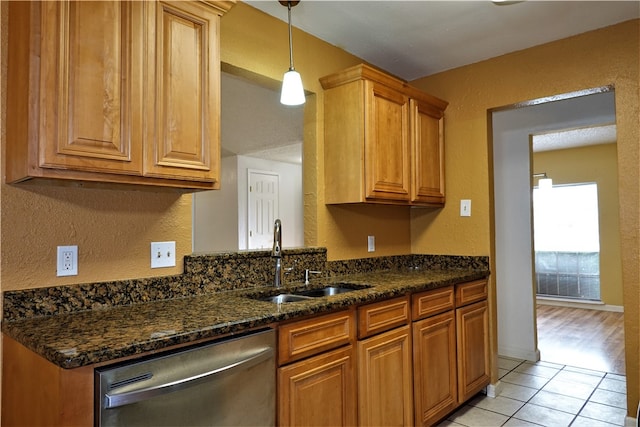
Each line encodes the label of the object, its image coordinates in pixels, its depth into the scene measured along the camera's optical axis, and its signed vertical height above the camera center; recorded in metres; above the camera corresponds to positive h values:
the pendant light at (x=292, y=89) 2.02 +0.67
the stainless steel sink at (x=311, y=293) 2.15 -0.37
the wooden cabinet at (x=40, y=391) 1.07 -0.45
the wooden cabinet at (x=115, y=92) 1.27 +0.46
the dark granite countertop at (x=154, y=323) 1.13 -0.32
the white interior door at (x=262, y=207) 5.85 +0.30
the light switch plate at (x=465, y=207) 3.09 +0.13
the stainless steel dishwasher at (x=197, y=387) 1.13 -0.48
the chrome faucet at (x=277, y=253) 2.21 -0.14
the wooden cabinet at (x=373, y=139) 2.48 +0.54
